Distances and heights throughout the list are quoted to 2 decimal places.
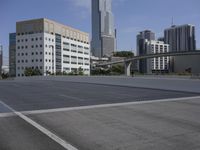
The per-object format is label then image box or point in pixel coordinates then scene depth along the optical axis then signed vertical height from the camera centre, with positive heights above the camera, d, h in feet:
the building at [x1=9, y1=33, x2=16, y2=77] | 312.84 +33.84
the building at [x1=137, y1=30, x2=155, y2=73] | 369.23 +47.74
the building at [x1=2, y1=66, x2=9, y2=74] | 344.60 +8.27
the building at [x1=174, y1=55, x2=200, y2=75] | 305.65 +16.01
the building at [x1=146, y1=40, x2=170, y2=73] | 373.75 +27.25
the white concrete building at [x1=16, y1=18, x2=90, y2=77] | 283.04 +44.33
